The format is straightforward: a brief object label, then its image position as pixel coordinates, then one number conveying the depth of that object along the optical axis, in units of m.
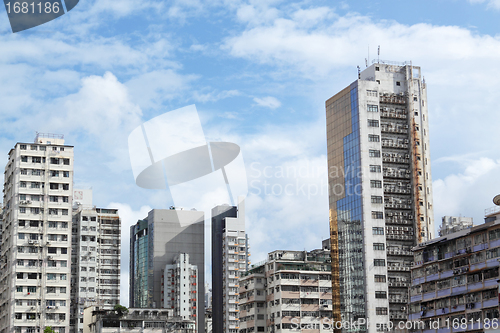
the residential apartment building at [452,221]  158.89
